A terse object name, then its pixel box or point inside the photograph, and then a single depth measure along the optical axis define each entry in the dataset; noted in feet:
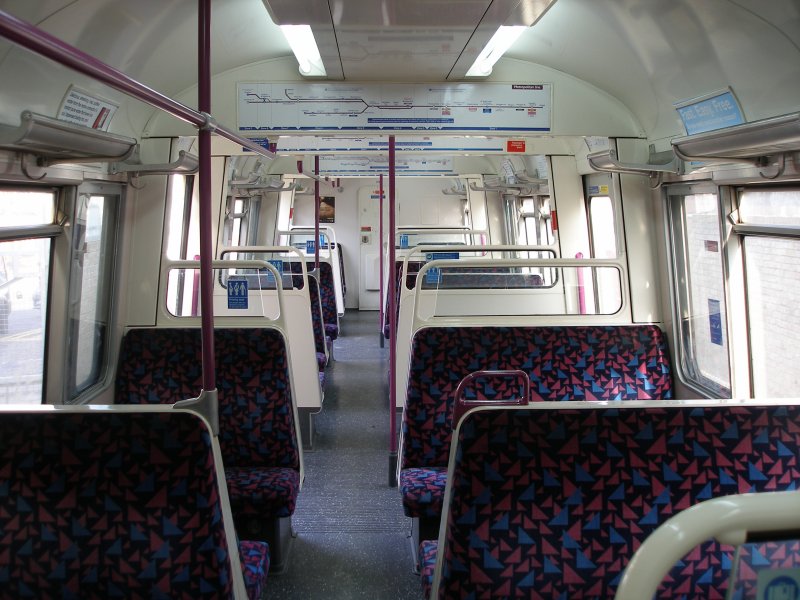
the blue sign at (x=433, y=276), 17.83
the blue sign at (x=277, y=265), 17.62
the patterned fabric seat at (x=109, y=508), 5.89
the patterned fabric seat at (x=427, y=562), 7.28
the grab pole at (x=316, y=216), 21.68
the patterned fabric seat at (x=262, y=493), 9.78
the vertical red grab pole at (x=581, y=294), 18.00
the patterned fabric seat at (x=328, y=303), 27.37
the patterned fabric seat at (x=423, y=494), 9.75
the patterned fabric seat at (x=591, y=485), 6.08
